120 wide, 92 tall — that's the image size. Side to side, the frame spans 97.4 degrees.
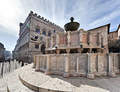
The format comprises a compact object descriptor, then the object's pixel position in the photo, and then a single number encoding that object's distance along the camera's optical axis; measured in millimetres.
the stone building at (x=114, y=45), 20344
